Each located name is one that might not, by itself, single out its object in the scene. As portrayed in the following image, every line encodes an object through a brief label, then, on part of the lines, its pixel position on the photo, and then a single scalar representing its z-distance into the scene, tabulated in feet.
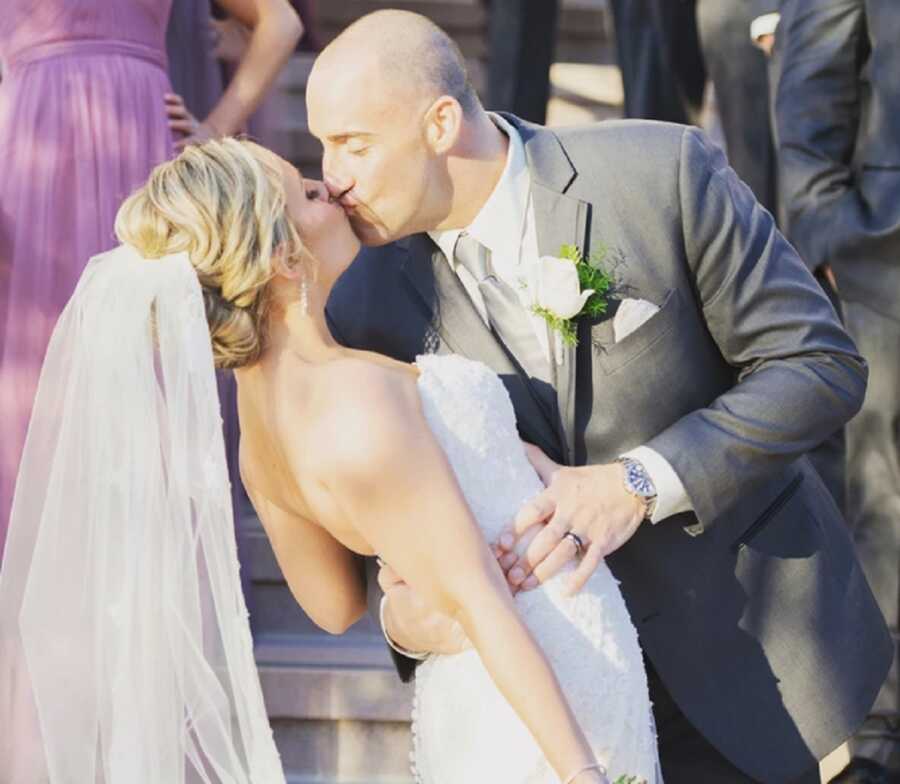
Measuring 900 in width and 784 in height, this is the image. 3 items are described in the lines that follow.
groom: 15.84
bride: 14.08
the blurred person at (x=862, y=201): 24.01
